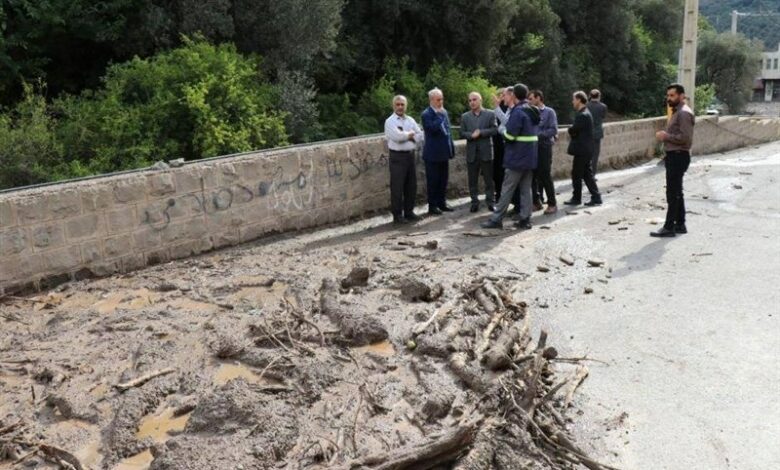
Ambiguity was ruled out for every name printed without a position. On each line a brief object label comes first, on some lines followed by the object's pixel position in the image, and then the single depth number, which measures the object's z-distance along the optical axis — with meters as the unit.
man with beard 9.05
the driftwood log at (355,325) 5.66
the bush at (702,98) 33.02
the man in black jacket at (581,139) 10.98
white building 97.75
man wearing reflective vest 9.43
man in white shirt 9.85
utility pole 20.36
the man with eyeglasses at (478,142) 10.50
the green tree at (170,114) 12.68
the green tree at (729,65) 54.70
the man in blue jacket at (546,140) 10.61
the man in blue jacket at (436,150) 10.22
